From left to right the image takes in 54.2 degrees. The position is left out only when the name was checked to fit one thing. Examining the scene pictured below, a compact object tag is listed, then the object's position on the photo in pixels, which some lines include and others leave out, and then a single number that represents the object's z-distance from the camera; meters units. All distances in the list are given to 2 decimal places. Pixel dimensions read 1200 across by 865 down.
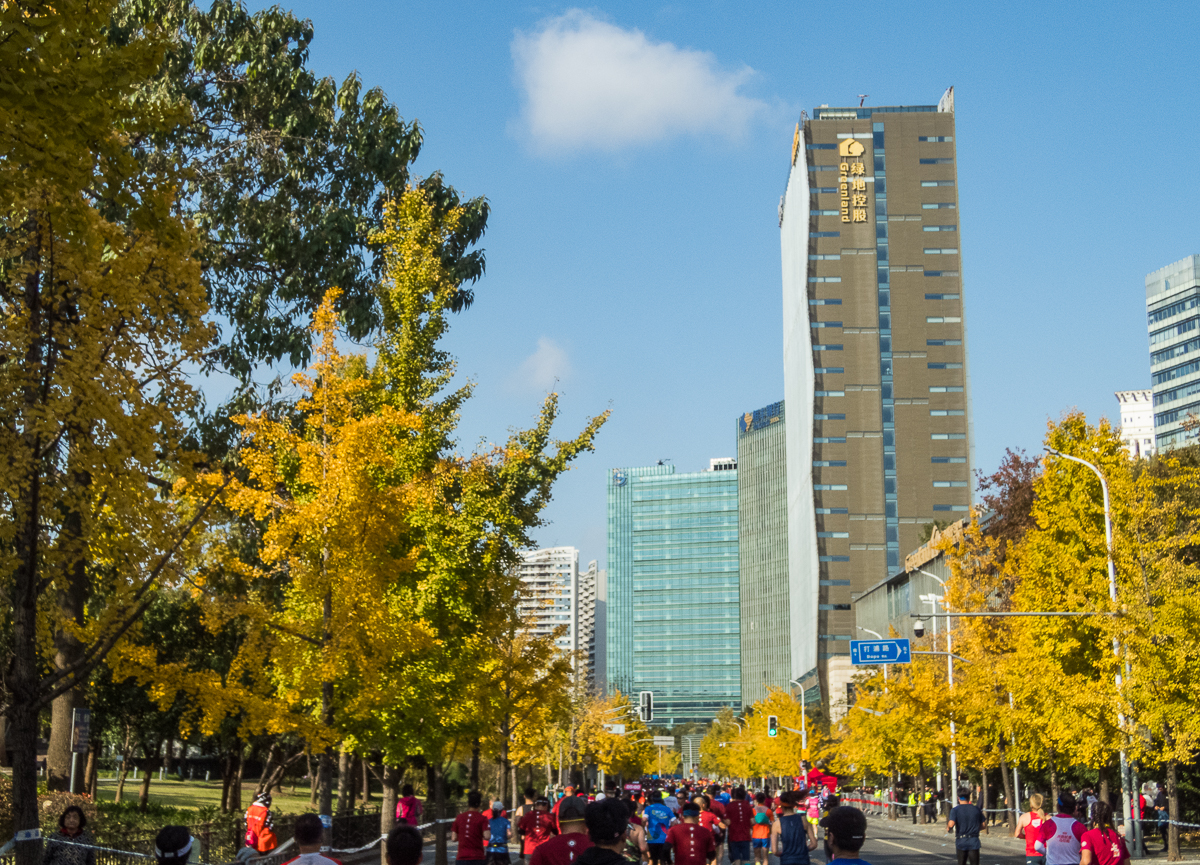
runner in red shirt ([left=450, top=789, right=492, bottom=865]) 16.22
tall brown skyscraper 135.12
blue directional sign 42.78
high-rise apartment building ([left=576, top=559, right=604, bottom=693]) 78.56
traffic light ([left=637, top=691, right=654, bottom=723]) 59.03
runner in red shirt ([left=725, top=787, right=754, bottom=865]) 18.97
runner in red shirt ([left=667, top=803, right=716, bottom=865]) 14.93
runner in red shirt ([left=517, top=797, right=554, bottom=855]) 15.98
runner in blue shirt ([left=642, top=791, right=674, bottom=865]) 19.66
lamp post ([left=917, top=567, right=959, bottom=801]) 45.41
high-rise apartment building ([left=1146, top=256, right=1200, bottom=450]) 190.75
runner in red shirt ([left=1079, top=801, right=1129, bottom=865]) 12.59
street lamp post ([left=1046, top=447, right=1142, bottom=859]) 28.27
